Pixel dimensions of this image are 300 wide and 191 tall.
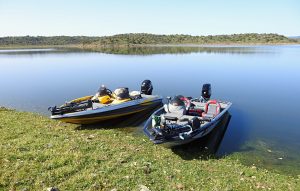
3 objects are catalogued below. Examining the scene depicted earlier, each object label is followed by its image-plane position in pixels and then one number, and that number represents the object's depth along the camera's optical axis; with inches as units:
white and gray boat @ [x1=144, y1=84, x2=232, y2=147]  348.9
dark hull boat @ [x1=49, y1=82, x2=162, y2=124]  452.6
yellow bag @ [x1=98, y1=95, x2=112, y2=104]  513.7
